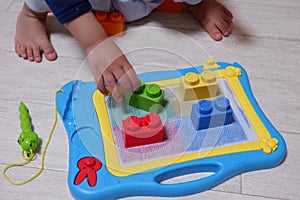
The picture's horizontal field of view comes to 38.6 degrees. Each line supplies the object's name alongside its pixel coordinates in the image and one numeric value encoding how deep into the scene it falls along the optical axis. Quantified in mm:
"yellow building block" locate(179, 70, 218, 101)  734
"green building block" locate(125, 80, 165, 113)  717
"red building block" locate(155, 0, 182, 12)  962
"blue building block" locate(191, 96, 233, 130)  690
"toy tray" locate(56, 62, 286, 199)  641
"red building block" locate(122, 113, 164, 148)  662
